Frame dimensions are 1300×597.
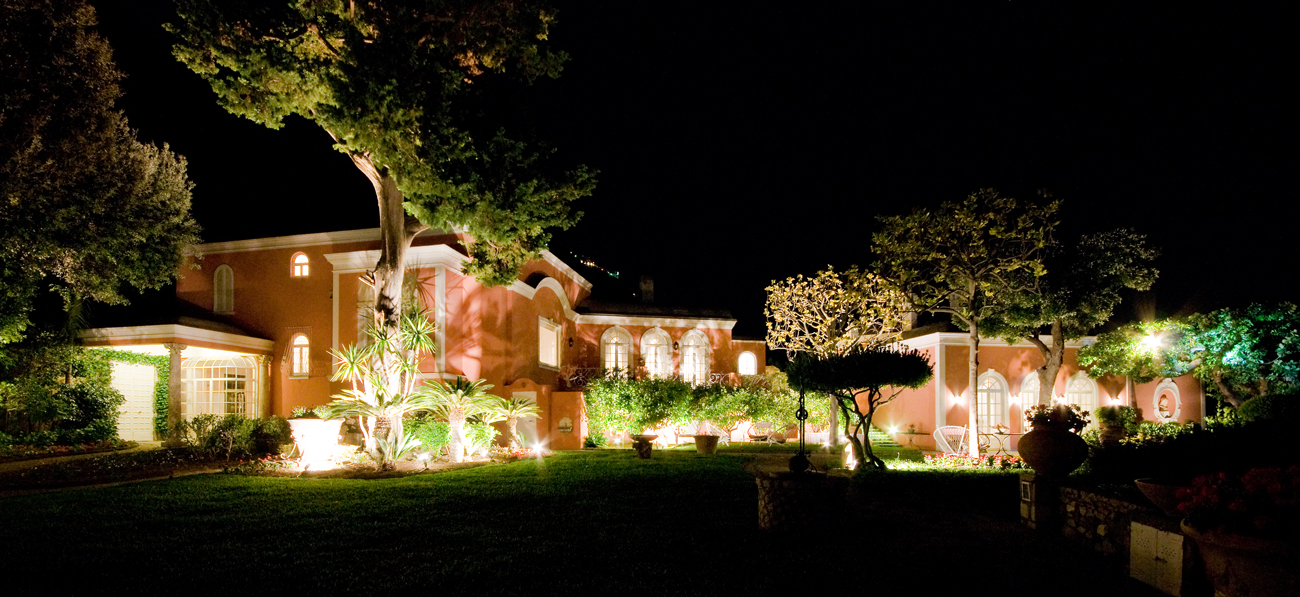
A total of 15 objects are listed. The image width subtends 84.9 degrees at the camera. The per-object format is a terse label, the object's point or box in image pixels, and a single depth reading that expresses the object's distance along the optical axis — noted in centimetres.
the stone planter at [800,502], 611
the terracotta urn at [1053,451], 646
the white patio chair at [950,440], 1511
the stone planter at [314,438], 1130
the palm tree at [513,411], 1324
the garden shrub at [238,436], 1267
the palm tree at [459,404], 1241
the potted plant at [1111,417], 1880
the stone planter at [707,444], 1503
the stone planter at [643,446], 1342
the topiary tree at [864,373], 1120
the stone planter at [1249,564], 358
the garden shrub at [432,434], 1234
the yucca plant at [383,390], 1190
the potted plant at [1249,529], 361
